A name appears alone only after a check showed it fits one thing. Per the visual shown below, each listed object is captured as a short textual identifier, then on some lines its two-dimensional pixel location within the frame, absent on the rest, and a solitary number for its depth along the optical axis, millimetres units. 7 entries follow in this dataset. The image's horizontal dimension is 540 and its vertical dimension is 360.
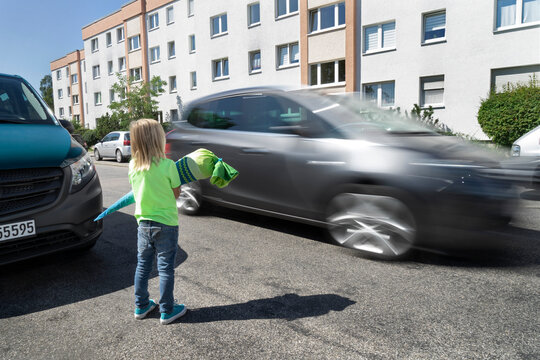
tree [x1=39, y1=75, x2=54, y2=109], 75794
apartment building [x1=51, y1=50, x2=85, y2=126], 49375
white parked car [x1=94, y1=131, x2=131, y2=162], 18297
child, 2723
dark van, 3186
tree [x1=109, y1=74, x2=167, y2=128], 30016
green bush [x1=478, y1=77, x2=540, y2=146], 14516
